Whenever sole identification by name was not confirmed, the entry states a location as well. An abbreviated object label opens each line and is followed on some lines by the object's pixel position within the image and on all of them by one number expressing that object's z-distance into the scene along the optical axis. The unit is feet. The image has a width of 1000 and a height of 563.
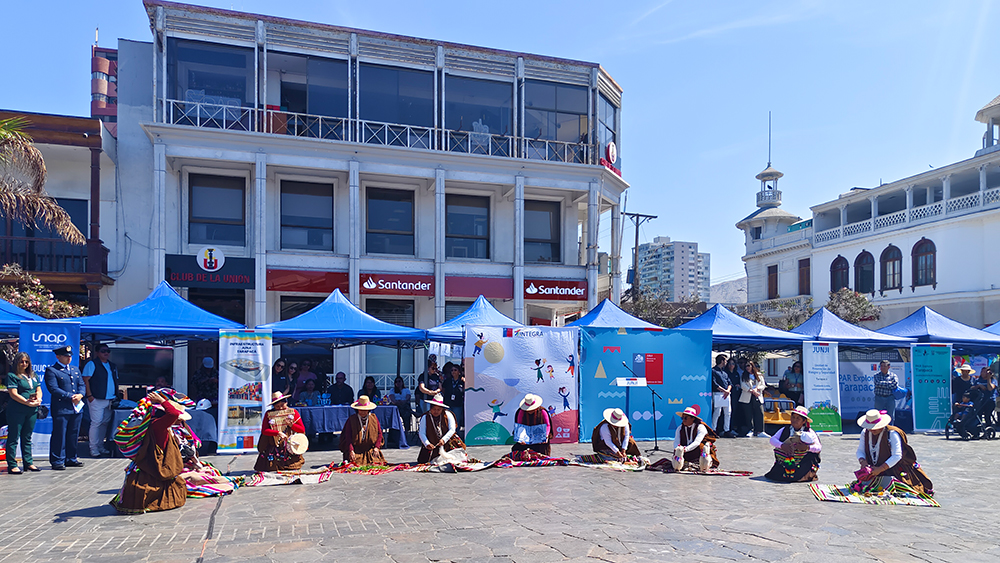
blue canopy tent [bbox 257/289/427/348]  45.55
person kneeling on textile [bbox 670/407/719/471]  36.65
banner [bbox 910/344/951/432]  54.19
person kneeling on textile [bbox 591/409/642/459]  38.42
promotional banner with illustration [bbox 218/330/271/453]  41.34
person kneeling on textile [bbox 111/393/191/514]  26.45
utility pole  126.11
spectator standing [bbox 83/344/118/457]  40.55
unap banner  38.04
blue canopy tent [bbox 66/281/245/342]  42.42
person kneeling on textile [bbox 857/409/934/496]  29.63
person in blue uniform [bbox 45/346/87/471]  35.96
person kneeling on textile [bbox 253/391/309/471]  35.37
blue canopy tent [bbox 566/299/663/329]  53.11
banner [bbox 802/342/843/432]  52.21
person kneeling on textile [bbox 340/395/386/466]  37.14
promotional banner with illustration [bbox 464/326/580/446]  45.85
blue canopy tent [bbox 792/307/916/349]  56.54
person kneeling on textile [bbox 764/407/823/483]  33.58
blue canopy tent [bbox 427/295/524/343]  49.14
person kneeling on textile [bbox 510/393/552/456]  39.17
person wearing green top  33.91
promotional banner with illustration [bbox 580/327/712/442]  47.73
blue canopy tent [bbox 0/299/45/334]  39.99
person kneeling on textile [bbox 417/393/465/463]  38.09
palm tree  43.86
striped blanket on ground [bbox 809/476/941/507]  28.84
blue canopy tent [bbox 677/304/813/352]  54.08
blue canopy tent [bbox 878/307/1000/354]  59.47
